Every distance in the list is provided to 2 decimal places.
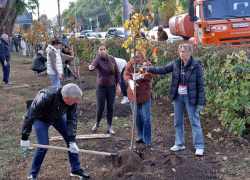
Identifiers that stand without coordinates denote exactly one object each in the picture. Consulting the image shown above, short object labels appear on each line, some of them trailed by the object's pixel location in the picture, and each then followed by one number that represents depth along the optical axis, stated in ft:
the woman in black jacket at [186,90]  14.52
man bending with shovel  11.66
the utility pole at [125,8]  40.11
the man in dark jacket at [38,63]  28.55
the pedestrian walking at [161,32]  49.51
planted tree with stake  13.38
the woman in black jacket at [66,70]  38.30
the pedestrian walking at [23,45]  87.83
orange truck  32.17
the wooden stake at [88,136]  18.88
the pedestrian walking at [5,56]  36.24
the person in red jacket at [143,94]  16.08
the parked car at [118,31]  86.28
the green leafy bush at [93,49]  38.86
